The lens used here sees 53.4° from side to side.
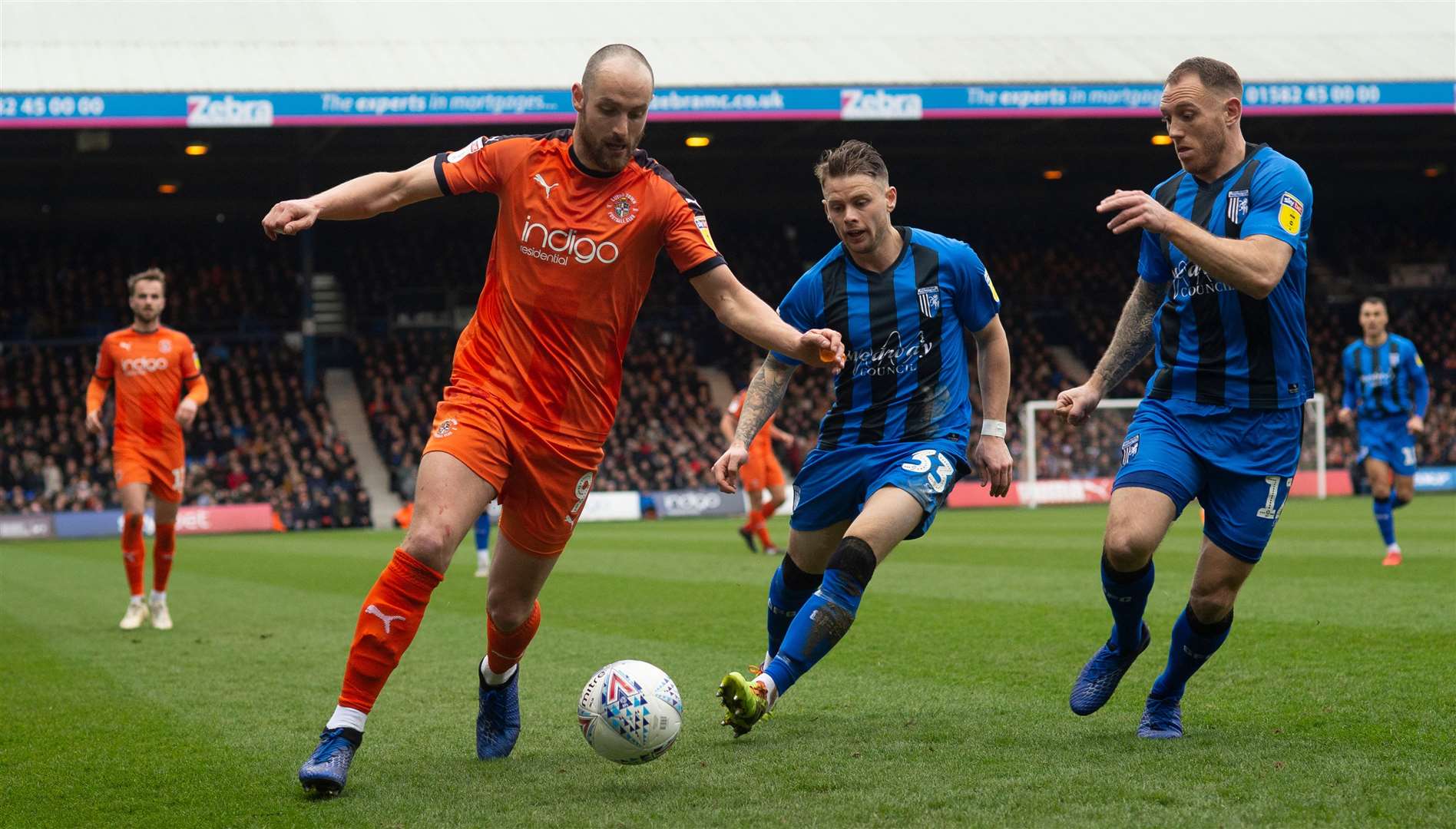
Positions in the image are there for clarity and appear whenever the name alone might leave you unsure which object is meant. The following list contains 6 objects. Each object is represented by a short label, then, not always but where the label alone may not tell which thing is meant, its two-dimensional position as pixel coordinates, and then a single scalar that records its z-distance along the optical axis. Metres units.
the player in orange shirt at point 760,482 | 17.41
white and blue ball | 4.82
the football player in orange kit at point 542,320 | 4.70
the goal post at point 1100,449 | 29.64
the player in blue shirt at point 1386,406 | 13.45
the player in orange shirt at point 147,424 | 10.51
